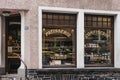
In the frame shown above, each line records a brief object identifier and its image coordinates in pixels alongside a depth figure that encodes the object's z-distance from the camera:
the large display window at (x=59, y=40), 10.21
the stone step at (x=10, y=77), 10.00
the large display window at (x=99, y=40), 10.64
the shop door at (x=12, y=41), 10.63
